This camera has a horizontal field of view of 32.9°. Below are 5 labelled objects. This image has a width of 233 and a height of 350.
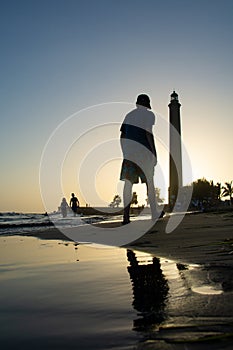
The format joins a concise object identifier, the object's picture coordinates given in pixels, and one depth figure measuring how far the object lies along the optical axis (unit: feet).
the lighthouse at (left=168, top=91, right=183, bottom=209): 206.02
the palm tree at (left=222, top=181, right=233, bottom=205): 294.95
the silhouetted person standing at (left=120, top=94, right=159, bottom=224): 23.29
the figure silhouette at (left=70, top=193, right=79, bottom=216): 87.45
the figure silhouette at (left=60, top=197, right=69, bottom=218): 93.39
